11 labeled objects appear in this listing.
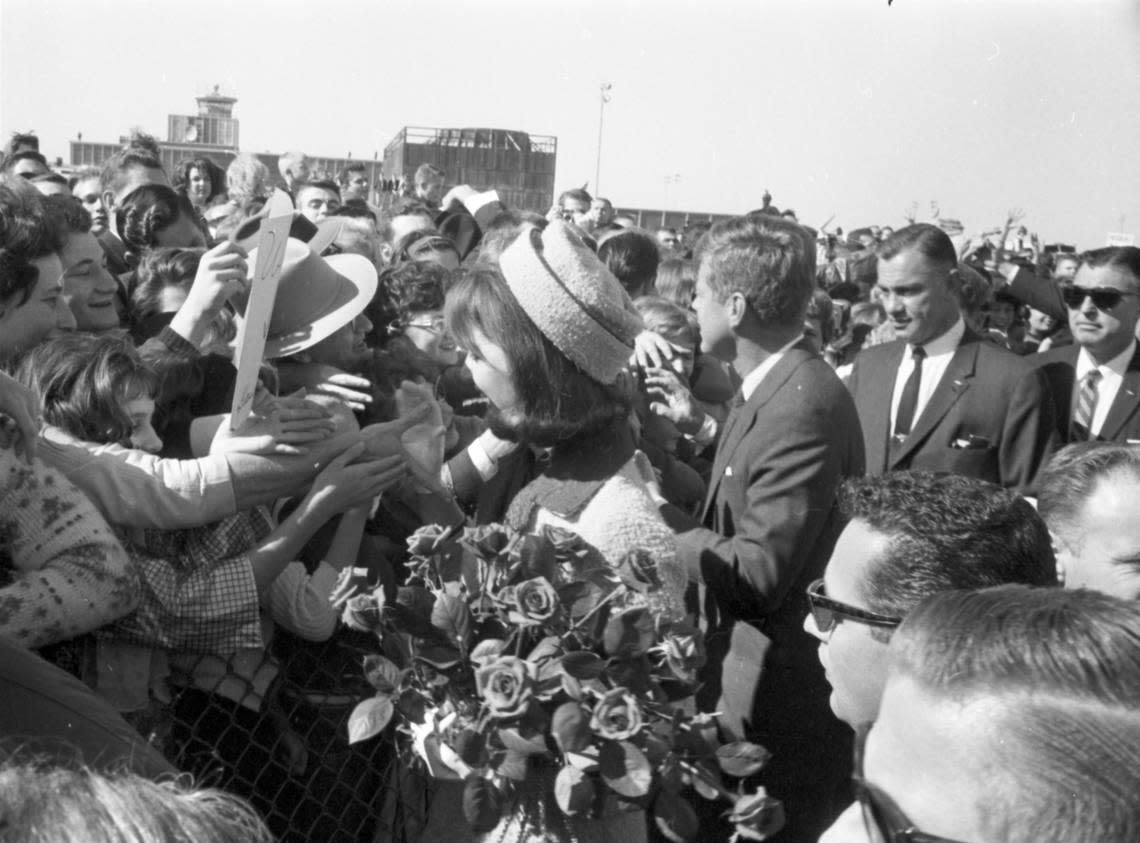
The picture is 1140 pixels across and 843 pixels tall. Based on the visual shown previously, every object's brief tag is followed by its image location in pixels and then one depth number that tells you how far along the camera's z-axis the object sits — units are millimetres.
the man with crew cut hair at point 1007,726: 1196
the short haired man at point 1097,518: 2652
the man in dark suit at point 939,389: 4672
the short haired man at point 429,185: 10243
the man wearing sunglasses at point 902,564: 2115
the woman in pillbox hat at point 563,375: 2627
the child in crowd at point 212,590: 2568
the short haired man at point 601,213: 10891
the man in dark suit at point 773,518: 3125
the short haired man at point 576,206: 10484
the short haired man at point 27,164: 7184
